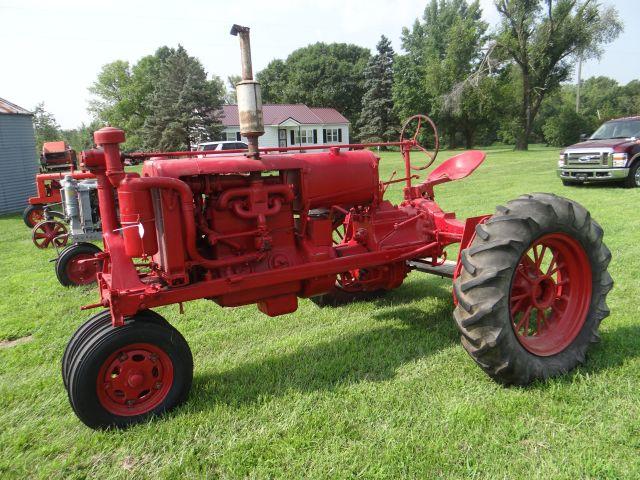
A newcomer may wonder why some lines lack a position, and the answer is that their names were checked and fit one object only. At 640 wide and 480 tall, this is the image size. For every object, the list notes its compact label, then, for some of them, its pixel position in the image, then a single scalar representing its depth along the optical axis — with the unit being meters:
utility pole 33.97
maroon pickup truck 12.16
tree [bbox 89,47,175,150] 55.68
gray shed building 16.05
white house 45.25
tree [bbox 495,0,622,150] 32.34
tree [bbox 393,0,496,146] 36.84
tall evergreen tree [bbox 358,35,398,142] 49.28
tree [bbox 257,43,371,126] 60.53
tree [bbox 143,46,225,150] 35.25
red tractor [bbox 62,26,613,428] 2.94
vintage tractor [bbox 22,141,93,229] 9.95
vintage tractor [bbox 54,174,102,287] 6.27
